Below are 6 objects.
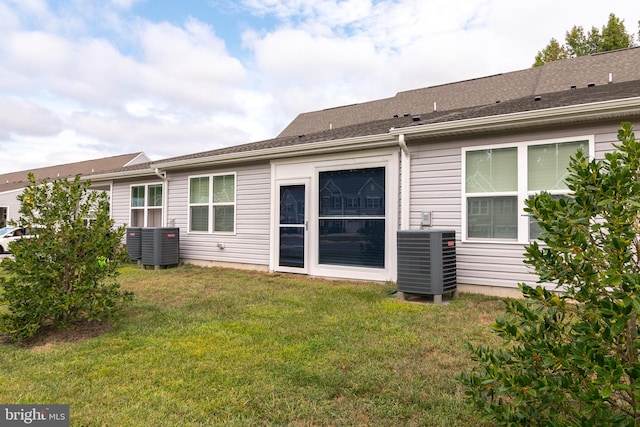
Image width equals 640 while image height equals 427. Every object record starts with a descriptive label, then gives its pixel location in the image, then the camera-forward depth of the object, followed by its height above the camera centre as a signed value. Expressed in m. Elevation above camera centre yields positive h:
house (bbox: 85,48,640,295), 5.09 +0.51
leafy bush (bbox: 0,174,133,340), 3.60 -0.48
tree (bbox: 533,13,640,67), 22.78 +11.02
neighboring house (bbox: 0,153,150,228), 22.92 +3.17
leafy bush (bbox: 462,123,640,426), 1.37 -0.41
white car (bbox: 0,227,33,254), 14.09 -0.86
